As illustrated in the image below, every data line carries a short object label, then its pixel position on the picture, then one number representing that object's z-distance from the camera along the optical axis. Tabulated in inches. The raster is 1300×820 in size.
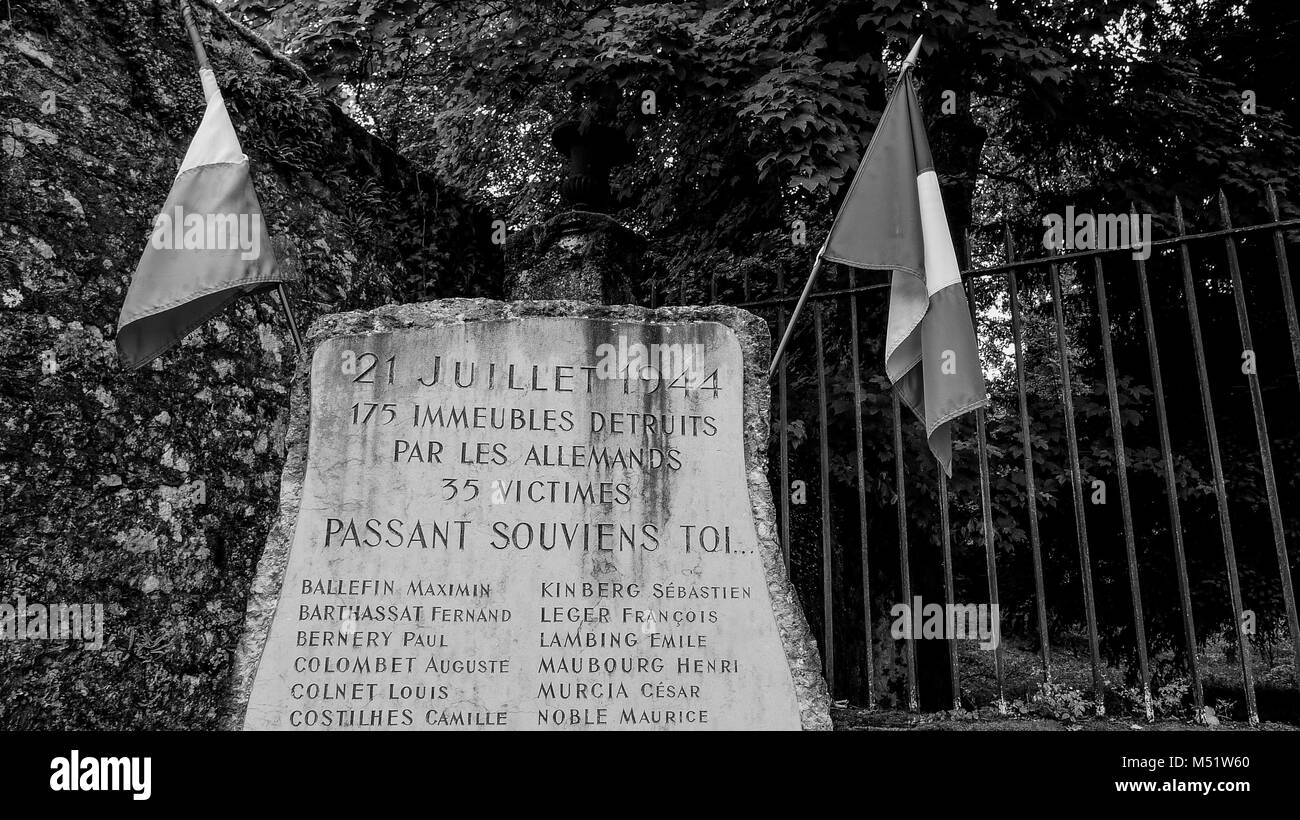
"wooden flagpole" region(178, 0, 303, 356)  151.0
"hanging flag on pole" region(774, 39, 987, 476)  152.4
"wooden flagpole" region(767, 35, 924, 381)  154.4
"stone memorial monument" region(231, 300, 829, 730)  128.1
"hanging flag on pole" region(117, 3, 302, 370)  138.0
